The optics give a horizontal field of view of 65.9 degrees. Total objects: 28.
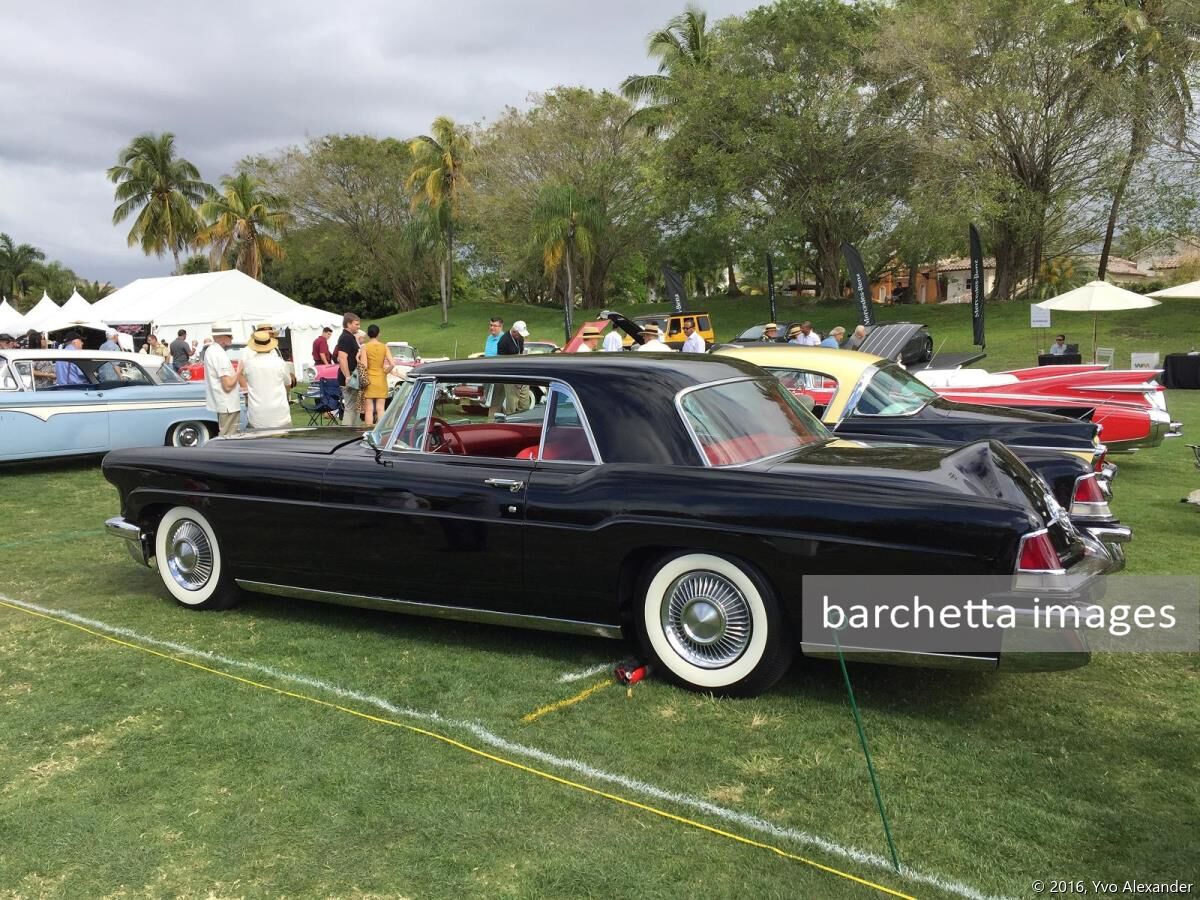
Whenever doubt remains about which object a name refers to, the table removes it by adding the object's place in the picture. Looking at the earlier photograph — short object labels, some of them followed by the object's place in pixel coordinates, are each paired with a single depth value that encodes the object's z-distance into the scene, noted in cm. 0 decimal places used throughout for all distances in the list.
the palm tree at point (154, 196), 5216
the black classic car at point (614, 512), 362
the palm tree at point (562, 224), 3656
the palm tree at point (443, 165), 4325
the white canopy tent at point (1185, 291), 1922
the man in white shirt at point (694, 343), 1542
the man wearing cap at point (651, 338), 1197
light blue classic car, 1002
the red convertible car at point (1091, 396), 845
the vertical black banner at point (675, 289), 3081
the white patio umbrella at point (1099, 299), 1873
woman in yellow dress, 1108
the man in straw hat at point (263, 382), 873
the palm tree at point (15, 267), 7888
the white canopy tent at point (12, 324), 3041
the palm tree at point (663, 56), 4334
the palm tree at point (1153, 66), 2997
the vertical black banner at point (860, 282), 2552
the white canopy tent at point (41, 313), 2978
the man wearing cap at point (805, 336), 1603
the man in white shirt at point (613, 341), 1397
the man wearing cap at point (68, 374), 1043
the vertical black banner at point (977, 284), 2498
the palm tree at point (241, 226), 4856
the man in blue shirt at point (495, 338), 1316
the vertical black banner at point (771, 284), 3381
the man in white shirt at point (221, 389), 924
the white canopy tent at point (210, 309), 2870
